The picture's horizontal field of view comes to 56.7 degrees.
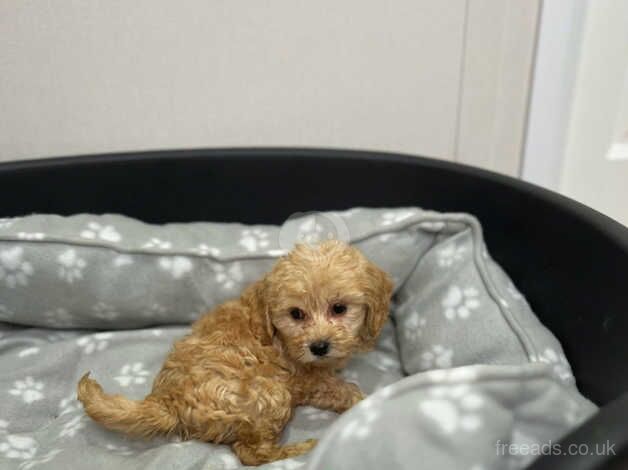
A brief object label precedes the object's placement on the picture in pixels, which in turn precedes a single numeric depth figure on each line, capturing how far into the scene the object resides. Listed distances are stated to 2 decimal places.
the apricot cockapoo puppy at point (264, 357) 0.94
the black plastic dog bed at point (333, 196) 1.04
